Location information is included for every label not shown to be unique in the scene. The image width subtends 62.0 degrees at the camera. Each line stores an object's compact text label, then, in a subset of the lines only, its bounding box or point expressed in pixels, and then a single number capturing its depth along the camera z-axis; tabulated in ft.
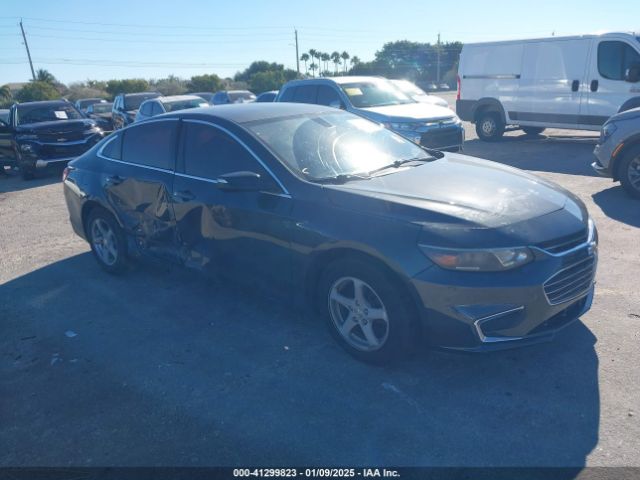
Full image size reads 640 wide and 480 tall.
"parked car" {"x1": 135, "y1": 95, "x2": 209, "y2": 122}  46.98
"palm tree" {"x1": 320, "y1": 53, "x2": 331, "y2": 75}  260.42
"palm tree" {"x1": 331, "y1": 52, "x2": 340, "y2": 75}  266.77
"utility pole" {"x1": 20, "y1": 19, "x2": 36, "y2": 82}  171.53
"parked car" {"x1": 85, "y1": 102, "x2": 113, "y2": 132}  67.83
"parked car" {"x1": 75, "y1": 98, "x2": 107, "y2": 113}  92.70
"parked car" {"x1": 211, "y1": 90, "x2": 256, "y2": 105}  64.54
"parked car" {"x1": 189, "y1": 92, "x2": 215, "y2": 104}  83.03
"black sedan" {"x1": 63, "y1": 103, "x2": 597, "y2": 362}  10.33
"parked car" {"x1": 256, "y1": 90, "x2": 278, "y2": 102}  54.16
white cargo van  36.63
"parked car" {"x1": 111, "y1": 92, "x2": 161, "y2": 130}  53.52
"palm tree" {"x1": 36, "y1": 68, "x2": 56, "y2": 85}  174.50
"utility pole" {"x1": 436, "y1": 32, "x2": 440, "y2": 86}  224.41
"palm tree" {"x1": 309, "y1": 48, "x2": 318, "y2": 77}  246.47
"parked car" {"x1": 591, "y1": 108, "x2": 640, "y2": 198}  23.49
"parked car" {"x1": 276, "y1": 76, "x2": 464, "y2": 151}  32.83
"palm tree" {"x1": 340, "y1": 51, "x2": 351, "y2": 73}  267.80
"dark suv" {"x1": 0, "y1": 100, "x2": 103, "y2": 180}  39.04
